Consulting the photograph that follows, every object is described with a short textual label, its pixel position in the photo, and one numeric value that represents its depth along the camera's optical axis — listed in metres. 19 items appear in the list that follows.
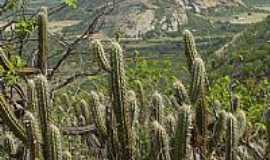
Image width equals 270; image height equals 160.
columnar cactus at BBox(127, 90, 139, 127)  5.95
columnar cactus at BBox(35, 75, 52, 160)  5.28
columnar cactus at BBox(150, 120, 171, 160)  5.70
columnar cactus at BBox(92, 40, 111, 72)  6.05
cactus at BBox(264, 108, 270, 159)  7.11
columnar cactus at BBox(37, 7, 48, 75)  6.11
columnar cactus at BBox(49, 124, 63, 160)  5.16
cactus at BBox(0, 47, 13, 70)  5.60
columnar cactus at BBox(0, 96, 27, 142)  5.36
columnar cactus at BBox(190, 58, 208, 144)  6.02
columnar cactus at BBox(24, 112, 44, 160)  5.14
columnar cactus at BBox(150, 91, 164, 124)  6.74
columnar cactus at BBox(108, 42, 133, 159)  5.70
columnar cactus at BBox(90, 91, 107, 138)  6.14
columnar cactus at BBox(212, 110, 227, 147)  6.30
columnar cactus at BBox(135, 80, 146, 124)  8.85
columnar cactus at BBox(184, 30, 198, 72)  6.38
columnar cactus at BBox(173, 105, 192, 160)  5.52
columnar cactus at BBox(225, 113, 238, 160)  6.28
